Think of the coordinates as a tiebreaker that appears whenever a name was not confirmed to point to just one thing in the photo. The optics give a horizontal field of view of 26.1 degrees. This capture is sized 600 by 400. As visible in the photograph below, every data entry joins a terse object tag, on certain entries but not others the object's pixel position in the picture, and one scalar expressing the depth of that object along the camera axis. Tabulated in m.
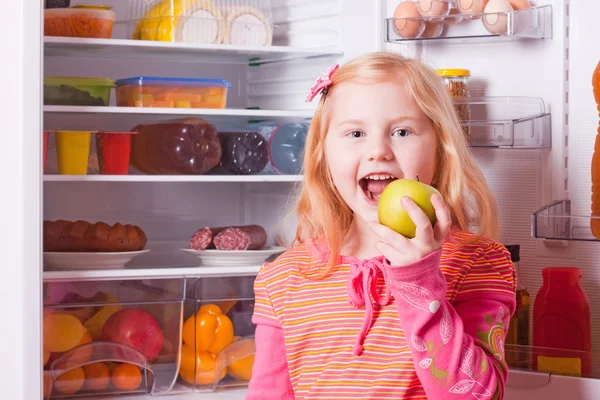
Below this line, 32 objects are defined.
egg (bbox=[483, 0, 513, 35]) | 1.94
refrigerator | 1.97
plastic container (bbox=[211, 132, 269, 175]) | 2.25
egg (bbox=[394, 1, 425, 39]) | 2.01
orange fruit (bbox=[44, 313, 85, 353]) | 2.11
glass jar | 1.98
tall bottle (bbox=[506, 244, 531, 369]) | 1.92
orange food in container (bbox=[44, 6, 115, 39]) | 2.12
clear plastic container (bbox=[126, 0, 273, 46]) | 2.17
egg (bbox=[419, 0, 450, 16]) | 2.00
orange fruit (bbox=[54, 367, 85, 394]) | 2.12
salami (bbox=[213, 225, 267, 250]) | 2.23
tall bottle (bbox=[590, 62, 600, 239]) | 1.92
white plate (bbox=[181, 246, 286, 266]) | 2.21
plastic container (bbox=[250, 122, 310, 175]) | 2.26
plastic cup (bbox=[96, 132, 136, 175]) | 2.17
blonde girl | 1.52
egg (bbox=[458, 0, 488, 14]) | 1.97
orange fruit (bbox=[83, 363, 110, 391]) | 2.14
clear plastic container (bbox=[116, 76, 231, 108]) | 2.17
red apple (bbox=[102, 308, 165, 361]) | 2.15
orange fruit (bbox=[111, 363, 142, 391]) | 2.15
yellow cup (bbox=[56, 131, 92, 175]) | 2.12
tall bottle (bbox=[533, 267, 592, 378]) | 1.88
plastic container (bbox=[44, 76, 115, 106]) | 2.13
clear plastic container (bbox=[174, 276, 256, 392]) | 2.19
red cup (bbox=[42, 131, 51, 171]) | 2.11
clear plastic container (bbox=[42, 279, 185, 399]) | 2.11
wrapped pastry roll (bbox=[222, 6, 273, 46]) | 2.21
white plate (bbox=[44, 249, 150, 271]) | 2.13
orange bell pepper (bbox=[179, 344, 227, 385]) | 2.20
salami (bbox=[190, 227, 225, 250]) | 2.23
